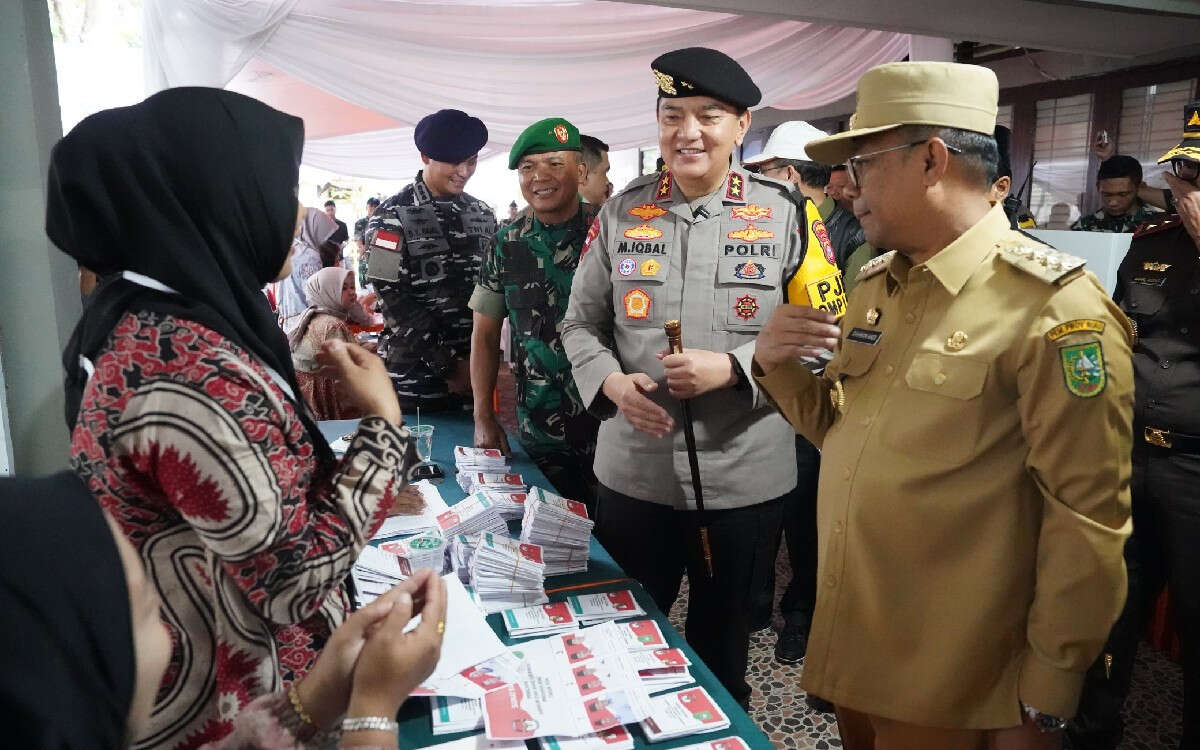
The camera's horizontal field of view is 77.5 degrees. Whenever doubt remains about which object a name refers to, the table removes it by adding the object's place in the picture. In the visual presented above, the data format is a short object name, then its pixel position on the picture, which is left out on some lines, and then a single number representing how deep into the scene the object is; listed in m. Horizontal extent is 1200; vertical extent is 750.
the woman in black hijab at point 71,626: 0.60
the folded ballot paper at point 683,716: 1.22
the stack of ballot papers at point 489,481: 2.19
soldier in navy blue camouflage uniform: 3.14
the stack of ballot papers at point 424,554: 1.76
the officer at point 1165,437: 2.21
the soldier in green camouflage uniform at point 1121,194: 4.60
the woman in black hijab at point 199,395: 0.90
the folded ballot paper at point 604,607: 1.59
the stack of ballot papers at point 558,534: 1.78
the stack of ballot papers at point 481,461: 2.33
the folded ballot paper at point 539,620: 1.52
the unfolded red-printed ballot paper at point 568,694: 1.22
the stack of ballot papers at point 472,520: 1.89
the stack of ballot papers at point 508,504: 2.04
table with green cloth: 1.23
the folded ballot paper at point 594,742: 1.19
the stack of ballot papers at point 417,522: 1.98
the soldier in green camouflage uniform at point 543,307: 2.59
